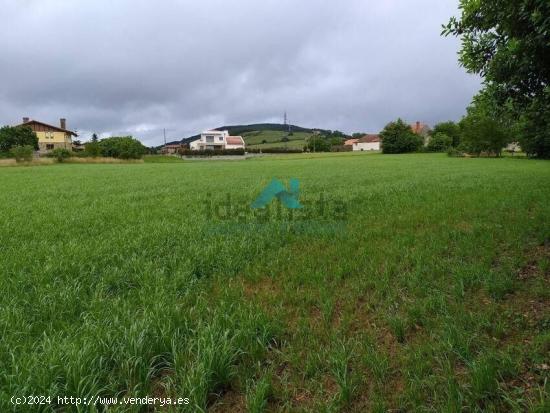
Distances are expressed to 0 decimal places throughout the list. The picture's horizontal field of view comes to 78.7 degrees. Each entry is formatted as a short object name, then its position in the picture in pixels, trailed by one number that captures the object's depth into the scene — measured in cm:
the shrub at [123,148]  7194
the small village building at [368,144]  12838
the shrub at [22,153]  5025
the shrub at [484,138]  5706
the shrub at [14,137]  7219
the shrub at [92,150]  6879
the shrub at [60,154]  5847
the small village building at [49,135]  9227
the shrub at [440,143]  8612
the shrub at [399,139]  8550
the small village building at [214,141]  12250
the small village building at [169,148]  13541
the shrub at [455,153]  6311
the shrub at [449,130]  8936
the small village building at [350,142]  13835
